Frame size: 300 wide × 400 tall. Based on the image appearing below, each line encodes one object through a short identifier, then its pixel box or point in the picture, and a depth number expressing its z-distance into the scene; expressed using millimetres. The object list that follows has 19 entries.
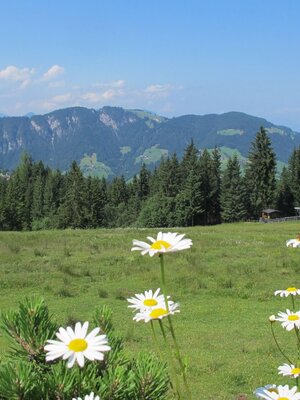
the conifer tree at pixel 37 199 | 94500
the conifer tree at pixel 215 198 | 80000
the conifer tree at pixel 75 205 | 84875
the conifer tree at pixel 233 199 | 76062
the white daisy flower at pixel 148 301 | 2133
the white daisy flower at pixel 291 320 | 2773
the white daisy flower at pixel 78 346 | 1578
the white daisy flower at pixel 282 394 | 1880
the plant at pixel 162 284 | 1705
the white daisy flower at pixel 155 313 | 1917
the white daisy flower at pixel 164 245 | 1736
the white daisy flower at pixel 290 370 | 2340
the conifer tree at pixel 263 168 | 72375
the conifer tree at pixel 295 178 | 80500
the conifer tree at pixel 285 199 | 80312
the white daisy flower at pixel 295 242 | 2973
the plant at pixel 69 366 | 1727
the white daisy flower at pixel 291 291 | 3144
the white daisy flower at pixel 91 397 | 1615
